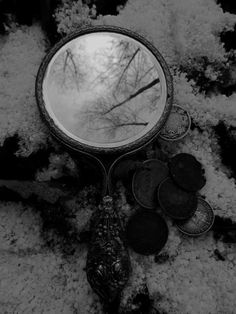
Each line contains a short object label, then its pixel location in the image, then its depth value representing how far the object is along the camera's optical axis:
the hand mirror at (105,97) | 0.20
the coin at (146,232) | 0.21
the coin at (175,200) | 0.21
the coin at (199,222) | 0.21
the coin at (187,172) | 0.22
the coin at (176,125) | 0.23
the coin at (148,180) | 0.22
